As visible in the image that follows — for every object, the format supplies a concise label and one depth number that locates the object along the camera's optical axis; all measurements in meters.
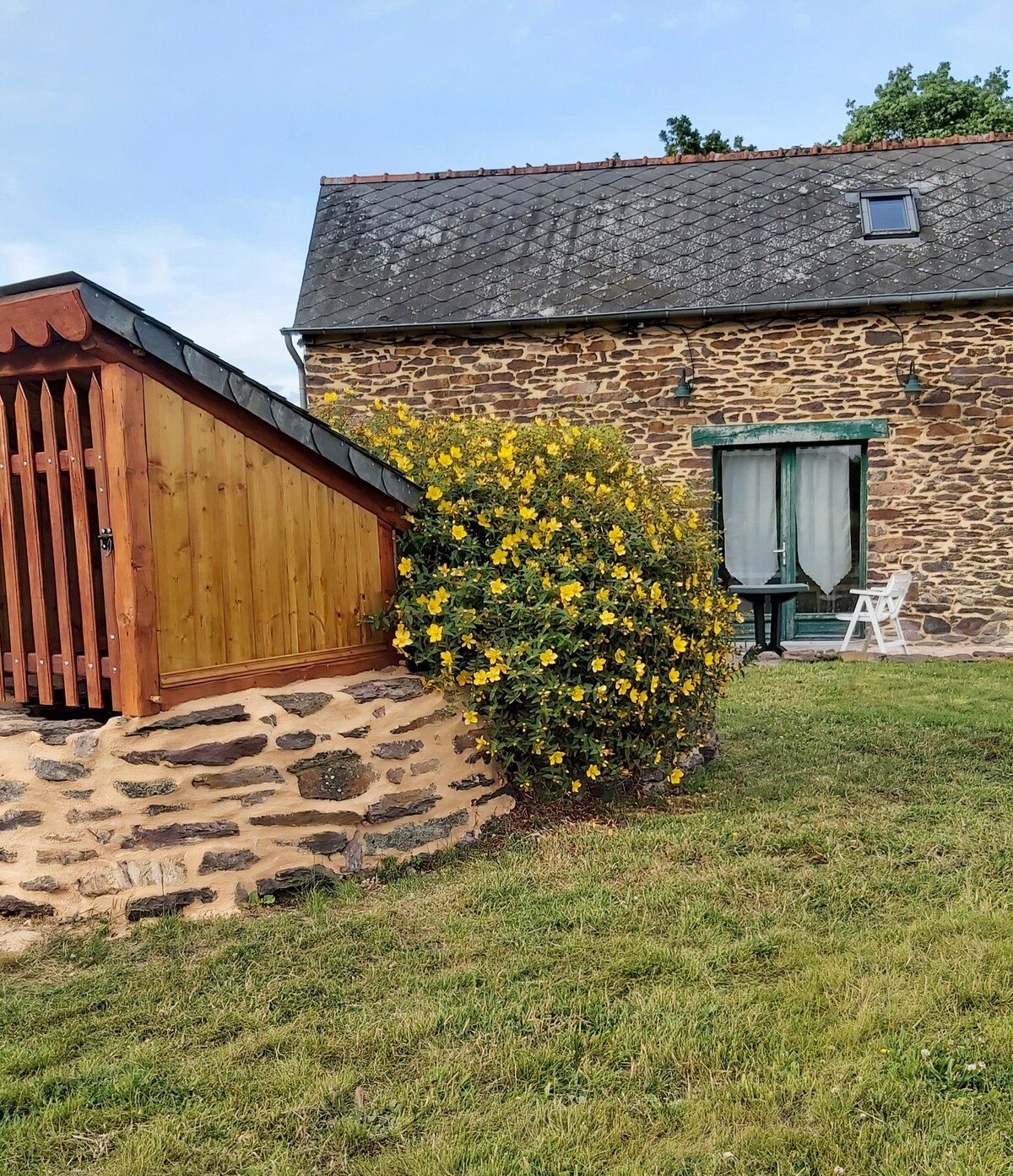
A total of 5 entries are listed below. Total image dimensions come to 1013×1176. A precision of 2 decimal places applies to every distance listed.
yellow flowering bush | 4.16
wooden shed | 3.39
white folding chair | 9.78
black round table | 9.23
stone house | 10.26
